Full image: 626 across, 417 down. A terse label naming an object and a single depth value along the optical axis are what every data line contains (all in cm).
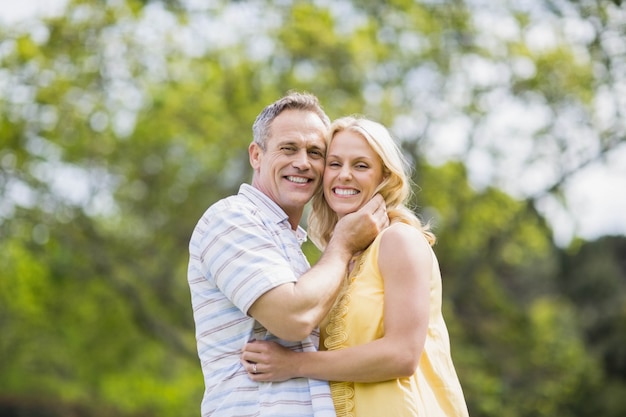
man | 319
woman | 325
